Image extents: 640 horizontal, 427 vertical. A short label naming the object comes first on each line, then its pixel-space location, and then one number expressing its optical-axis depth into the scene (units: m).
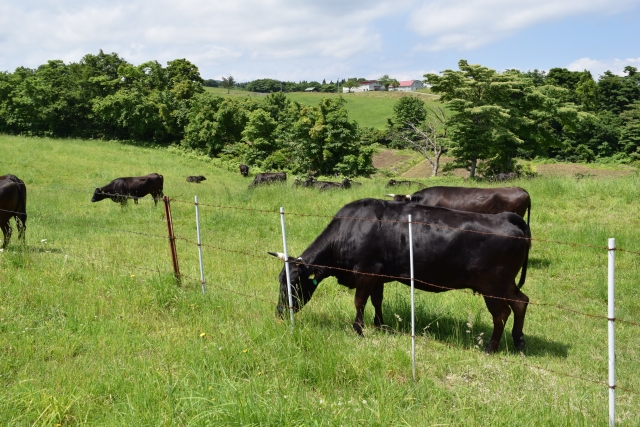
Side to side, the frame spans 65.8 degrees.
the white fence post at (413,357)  4.60
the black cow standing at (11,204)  9.84
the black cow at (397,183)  19.68
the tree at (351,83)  173.25
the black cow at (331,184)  20.87
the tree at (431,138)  44.51
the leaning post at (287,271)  5.45
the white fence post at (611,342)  3.28
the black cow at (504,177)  23.02
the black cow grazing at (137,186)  19.43
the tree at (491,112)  30.48
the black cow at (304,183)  21.11
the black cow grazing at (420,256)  5.80
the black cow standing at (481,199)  10.29
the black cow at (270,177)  27.26
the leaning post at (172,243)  6.83
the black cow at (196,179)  31.33
